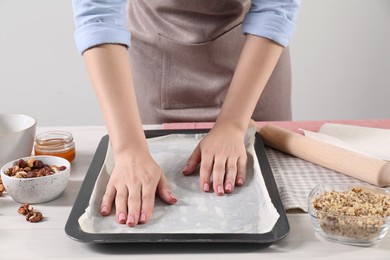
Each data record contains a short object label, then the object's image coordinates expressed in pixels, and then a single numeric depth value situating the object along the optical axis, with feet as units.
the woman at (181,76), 3.83
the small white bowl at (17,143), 4.09
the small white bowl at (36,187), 3.70
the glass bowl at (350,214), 3.21
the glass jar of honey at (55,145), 4.32
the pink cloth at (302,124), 4.89
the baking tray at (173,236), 3.18
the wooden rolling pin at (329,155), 3.89
